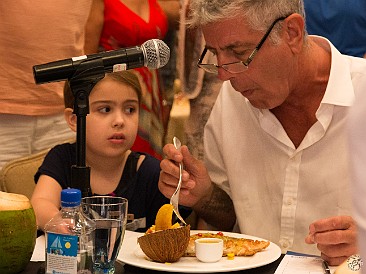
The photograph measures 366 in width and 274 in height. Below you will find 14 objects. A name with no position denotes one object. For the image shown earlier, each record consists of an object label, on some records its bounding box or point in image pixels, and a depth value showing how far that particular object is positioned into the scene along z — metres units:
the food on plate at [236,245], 2.18
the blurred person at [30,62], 2.99
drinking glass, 2.03
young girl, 2.62
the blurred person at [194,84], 3.06
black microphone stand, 2.03
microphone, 2.03
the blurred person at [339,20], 3.06
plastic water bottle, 1.93
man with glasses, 2.44
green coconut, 2.02
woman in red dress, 3.15
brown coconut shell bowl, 2.09
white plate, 2.08
